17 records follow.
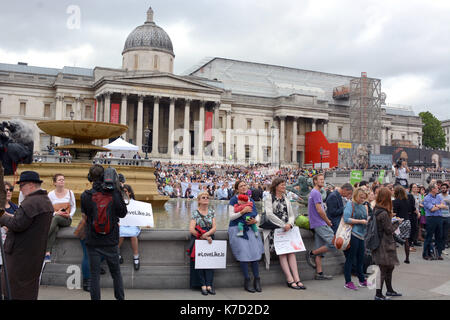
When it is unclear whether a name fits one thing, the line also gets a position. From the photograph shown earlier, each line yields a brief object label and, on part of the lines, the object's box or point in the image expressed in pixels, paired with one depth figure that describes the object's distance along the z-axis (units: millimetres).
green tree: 95875
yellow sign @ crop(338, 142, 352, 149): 59750
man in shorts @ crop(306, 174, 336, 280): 7830
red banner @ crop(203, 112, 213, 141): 58500
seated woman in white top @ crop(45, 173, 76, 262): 6848
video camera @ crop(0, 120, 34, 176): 4344
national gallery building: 56000
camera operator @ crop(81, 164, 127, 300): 5426
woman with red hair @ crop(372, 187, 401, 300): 6770
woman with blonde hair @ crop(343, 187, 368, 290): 7758
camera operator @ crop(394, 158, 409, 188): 16638
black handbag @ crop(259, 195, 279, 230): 7445
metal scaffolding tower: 65875
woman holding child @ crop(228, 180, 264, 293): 7062
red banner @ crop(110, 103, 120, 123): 54281
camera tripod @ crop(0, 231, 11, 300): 4212
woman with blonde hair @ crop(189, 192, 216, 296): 6875
